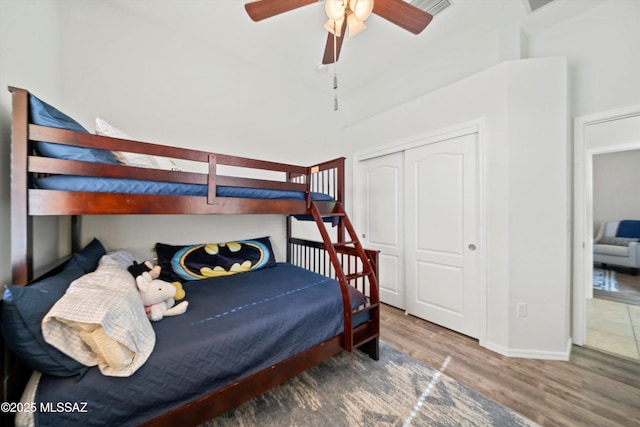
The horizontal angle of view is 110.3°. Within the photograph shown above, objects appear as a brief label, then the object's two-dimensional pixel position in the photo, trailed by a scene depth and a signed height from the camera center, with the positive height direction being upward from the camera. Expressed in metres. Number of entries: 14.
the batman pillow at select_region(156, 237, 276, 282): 2.08 -0.46
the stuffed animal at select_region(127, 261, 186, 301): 1.55 -0.41
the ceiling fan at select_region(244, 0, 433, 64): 1.37 +1.30
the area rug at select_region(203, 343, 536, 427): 1.32 -1.22
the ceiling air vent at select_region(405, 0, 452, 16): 1.90 +1.82
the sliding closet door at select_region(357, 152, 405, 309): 2.83 -0.04
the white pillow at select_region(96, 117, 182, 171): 1.42 +0.38
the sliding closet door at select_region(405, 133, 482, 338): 2.22 -0.21
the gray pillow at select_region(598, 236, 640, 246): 3.60 -0.43
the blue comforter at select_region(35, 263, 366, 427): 0.86 -0.68
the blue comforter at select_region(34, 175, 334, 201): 1.11 +0.15
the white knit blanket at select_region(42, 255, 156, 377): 0.82 -0.45
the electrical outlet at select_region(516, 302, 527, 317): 1.94 -0.83
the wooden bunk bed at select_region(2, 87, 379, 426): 1.00 +0.05
